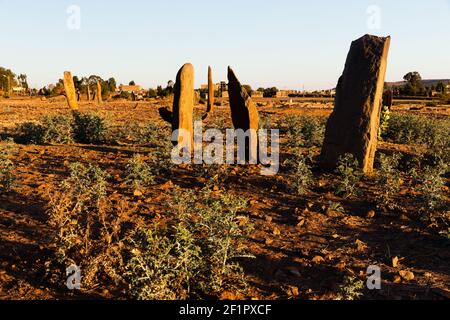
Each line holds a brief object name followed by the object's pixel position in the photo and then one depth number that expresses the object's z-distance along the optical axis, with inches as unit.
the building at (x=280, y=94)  2324.3
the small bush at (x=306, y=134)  460.1
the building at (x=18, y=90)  2497.5
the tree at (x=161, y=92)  1987.0
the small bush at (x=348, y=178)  280.2
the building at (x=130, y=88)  3139.8
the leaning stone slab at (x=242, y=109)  401.6
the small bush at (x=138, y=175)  289.0
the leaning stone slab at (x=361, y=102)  321.4
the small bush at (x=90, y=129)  503.8
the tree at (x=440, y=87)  2378.2
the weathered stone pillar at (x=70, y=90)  890.7
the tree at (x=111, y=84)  2400.3
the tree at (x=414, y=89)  2115.2
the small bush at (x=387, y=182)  263.3
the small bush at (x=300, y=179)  285.0
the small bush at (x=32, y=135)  480.5
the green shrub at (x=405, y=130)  498.0
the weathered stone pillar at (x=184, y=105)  403.2
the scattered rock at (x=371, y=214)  245.7
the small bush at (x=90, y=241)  167.5
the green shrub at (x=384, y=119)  511.8
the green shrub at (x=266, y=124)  579.2
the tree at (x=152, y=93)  1994.7
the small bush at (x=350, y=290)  151.6
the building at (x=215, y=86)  2273.9
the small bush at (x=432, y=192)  239.0
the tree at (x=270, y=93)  2285.7
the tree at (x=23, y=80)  3129.9
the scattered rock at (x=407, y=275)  174.2
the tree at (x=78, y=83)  1898.4
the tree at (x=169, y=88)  1921.8
